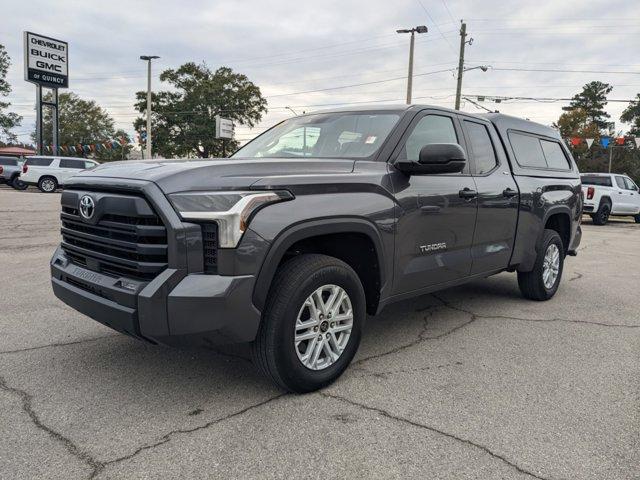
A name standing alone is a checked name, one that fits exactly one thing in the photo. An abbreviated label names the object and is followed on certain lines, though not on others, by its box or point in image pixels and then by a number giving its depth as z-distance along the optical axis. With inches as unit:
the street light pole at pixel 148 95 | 1422.2
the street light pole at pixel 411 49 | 995.3
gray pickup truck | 106.3
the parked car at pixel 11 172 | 1016.2
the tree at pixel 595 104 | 3006.9
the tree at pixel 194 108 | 2105.1
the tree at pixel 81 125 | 2982.3
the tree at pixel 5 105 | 1871.3
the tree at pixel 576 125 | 2628.0
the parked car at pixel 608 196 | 701.3
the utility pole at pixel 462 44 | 1172.5
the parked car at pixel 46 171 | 931.7
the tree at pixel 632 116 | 2898.6
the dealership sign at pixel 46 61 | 1181.7
